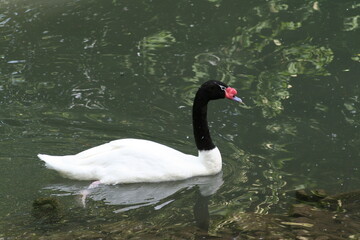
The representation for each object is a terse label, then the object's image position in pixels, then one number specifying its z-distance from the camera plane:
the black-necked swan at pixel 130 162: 15.56
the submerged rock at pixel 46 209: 13.54
